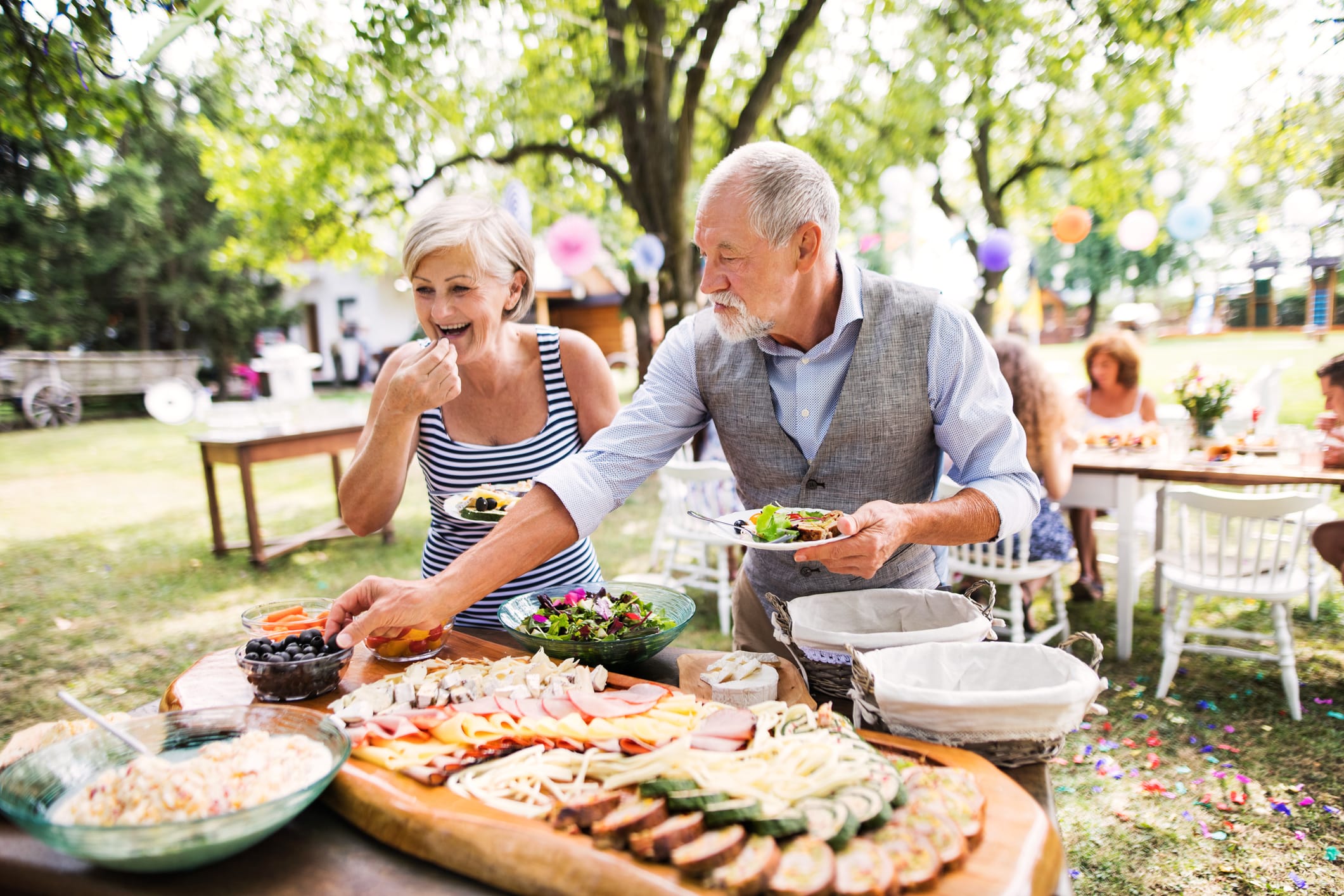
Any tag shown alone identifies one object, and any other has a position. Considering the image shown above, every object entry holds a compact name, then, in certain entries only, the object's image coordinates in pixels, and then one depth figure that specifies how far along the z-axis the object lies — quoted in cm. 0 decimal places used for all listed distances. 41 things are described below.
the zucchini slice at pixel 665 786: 118
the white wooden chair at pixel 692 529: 496
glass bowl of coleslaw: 110
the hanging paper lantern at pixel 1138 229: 932
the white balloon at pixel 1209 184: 919
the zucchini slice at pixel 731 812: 111
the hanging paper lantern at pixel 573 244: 844
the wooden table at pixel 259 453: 648
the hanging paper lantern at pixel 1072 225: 953
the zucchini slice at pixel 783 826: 109
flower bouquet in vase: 514
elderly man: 179
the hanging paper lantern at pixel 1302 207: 723
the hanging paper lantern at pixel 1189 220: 853
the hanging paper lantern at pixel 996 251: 989
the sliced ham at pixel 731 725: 136
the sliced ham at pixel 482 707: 151
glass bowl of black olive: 165
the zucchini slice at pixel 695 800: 114
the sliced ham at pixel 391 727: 144
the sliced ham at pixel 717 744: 132
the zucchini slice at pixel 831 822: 108
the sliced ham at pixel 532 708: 150
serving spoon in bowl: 131
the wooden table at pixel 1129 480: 446
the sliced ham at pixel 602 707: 148
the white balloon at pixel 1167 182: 1005
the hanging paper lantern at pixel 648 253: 803
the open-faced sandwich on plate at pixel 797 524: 167
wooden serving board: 105
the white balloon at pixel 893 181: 980
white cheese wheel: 156
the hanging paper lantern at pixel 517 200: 695
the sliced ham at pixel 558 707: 150
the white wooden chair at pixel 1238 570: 380
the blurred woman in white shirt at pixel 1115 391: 599
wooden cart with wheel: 1638
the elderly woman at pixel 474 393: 216
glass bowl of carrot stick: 191
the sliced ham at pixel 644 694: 156
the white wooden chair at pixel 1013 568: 440
